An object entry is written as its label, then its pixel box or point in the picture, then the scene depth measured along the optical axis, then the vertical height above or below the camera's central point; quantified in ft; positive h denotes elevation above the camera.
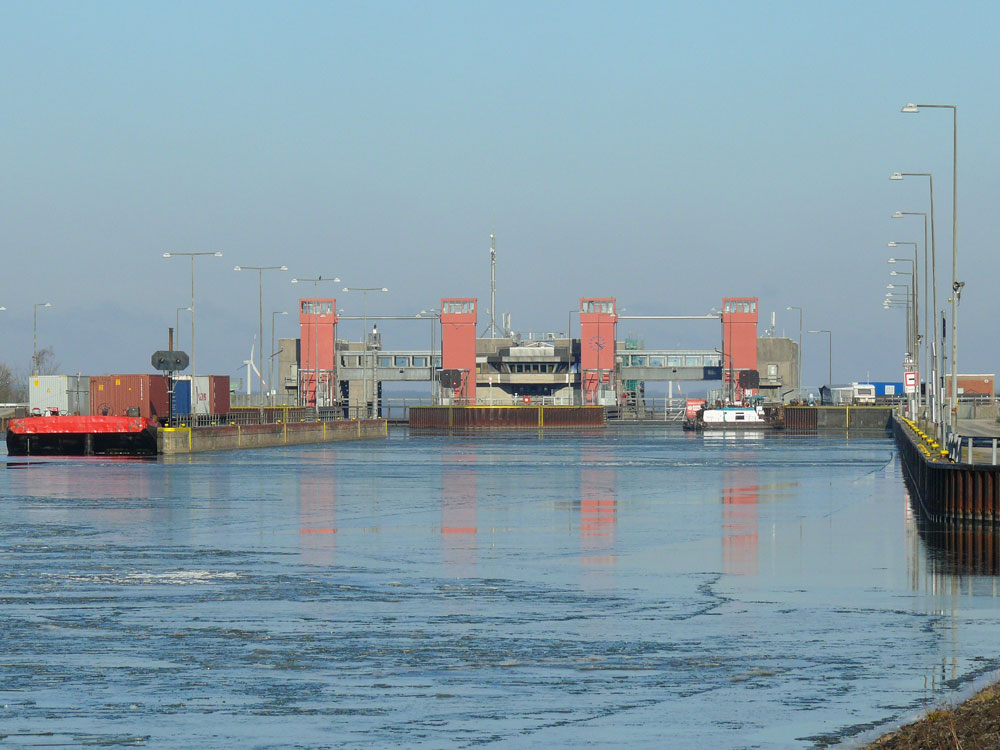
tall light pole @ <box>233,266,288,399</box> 343.85 +20.57
